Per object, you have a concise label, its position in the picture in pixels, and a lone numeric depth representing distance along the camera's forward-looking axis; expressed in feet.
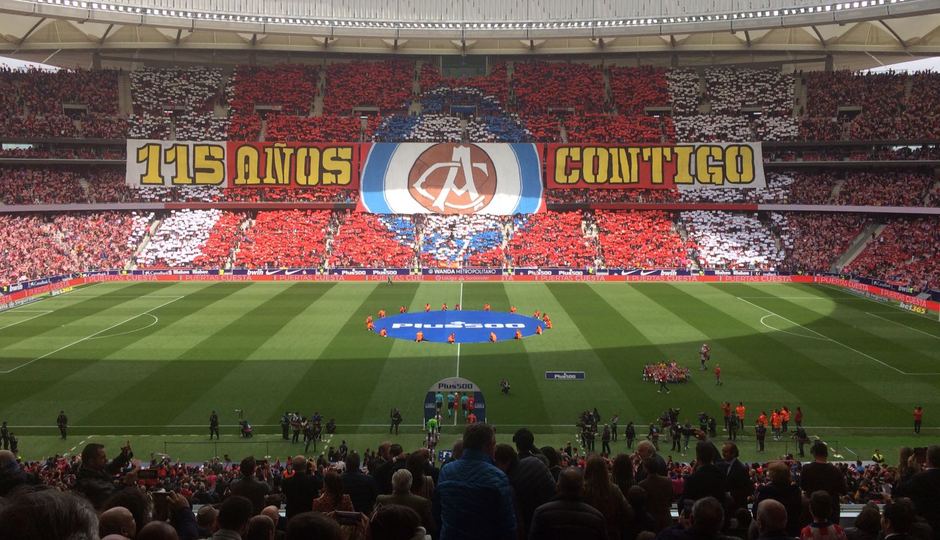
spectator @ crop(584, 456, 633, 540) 24.56
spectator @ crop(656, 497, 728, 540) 19.93
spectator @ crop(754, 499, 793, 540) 20.89
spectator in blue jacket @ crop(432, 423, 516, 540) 21.75
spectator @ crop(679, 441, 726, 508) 29.73
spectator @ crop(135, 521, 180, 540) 16.05
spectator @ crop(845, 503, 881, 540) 24.09
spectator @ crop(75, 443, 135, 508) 26.11
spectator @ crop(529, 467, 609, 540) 20.63
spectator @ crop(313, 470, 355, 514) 26.76
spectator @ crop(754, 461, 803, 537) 28.94
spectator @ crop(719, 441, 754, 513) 31.99
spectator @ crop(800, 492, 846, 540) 23.49
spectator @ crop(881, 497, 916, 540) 22.89
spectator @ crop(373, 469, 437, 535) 25.07
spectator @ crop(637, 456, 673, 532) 29.04
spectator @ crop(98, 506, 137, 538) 17.78
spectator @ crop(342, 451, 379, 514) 31.14
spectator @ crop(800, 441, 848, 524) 30.78
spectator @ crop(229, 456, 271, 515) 30.78
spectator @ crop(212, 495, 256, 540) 19.79
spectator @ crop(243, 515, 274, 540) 19.15
